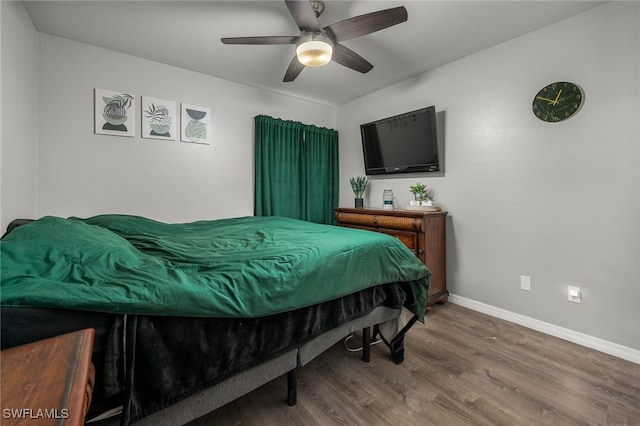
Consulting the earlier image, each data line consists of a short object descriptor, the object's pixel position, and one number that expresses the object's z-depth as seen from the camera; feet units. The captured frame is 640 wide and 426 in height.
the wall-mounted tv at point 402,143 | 9.97
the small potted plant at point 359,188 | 12.55
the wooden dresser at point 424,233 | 8.95
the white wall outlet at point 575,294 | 7.23
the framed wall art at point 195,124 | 10.22
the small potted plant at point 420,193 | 10.38
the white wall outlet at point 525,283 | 8.14
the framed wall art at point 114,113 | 8.74
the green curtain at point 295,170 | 11.87
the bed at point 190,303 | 2.75
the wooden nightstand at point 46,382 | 1.42
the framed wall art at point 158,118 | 9.50
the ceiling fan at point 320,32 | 5.83
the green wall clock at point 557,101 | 7.20
